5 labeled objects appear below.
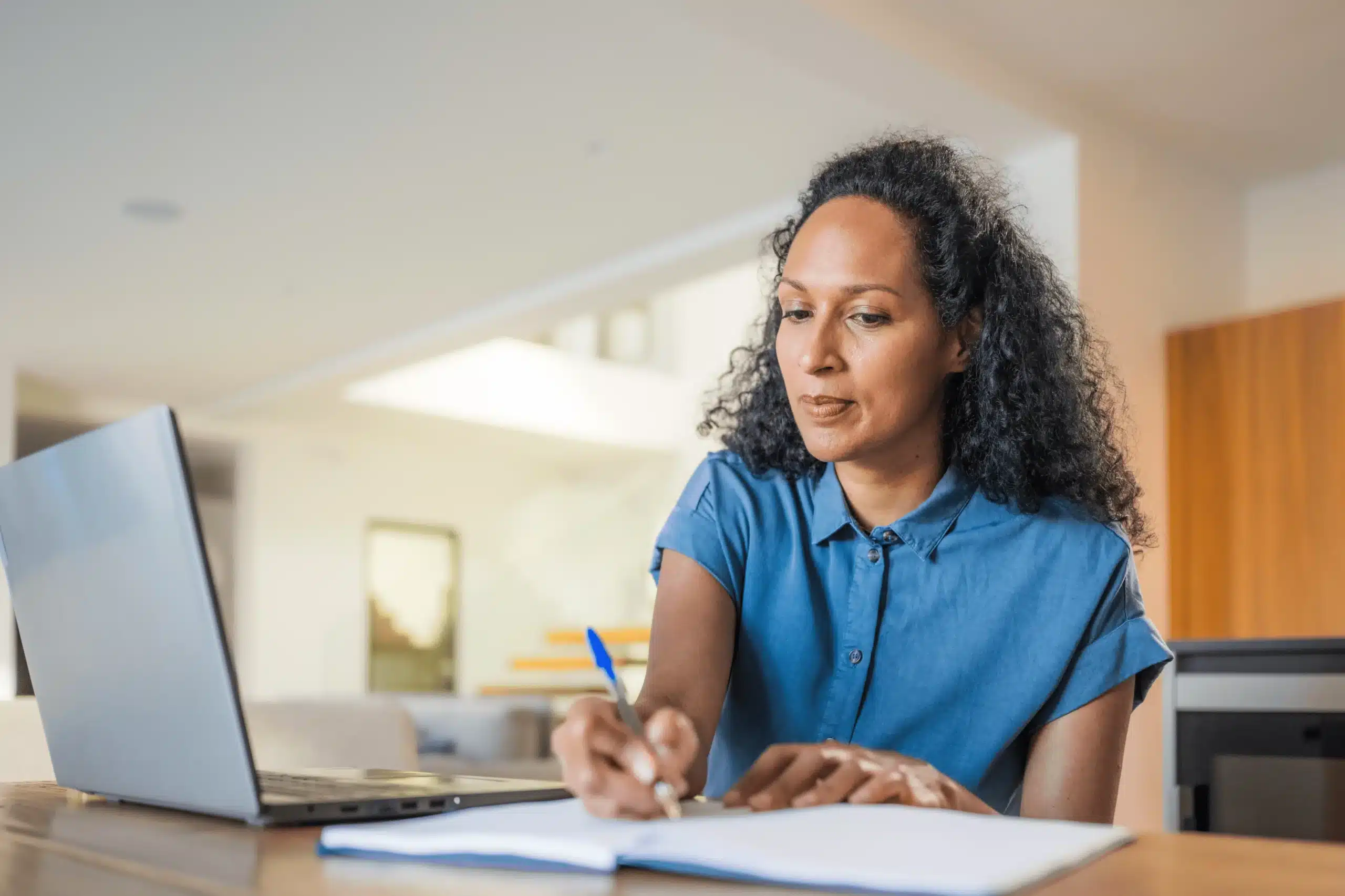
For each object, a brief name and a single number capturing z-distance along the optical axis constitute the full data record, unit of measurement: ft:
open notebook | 1.71
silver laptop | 2.28
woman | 3.74
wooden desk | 1.74
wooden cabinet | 11.14
